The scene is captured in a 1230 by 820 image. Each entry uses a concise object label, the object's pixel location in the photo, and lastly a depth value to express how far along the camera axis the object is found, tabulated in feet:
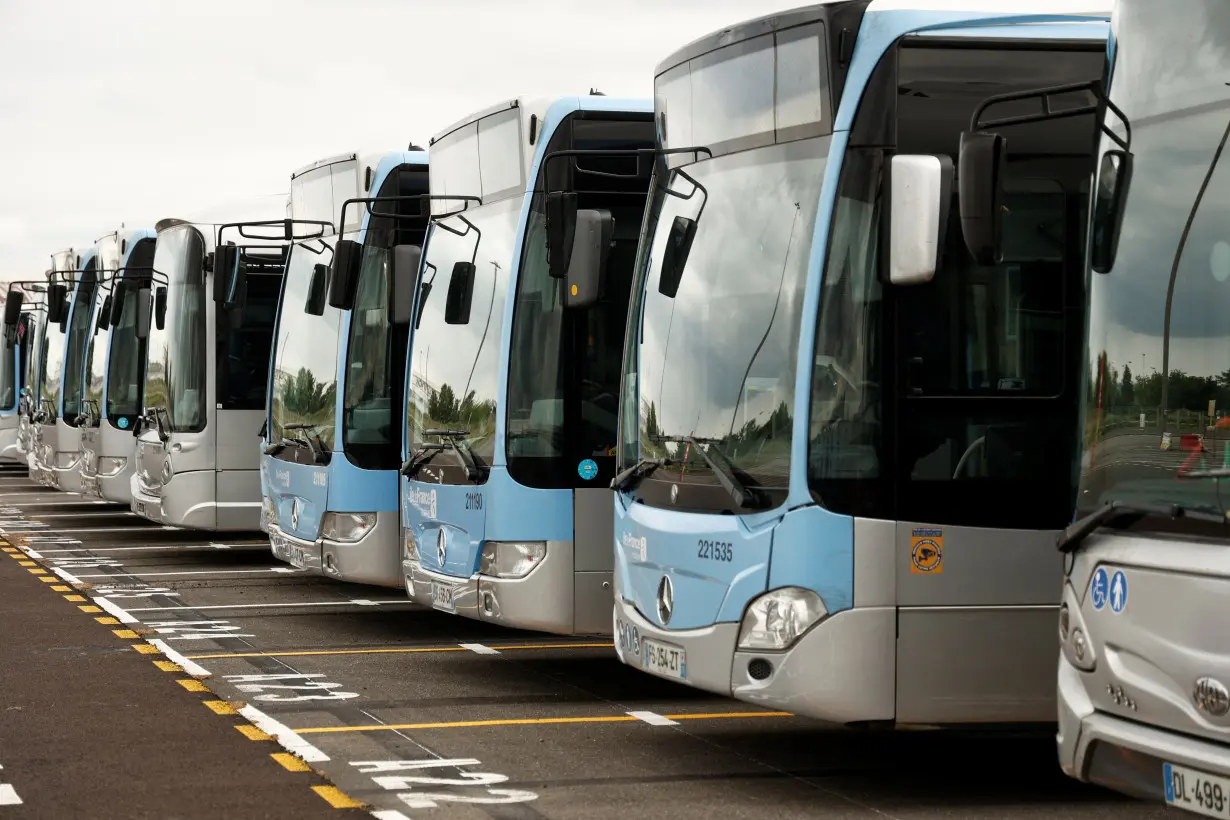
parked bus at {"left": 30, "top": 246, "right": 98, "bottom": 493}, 87.40
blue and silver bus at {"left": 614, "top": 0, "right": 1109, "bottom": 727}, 24.47
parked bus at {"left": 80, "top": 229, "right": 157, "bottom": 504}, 75.51
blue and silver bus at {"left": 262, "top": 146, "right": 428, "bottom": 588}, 44.37
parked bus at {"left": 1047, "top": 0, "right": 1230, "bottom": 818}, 18.26
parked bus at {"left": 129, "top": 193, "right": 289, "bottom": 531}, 61.41
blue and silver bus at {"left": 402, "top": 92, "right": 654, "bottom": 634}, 34.63
